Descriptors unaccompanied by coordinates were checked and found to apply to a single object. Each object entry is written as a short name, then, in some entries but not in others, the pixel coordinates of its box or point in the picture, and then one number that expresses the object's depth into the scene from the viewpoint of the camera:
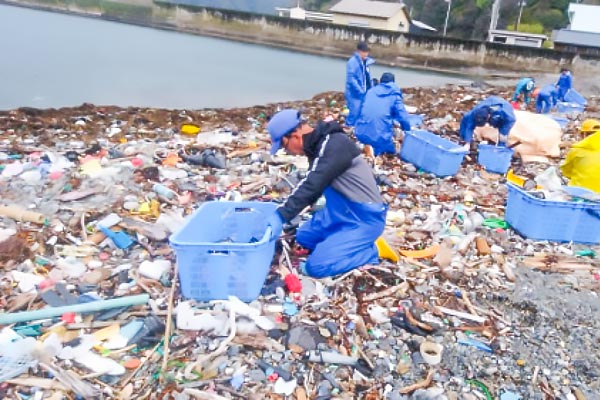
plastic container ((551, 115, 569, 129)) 10.23
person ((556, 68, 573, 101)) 12.98
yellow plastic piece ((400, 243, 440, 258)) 4.29
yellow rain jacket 5.41
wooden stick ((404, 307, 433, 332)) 3.24
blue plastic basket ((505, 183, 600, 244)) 4.60
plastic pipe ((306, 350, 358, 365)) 2.91
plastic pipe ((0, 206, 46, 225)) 4.56
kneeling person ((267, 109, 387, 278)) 3.32
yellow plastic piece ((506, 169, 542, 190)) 6.12
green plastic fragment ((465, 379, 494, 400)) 2.74
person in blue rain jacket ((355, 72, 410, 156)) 6.96
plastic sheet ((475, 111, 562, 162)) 7.78
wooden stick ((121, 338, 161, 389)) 2.69
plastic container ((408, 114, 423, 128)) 9.16
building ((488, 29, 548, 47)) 35.56
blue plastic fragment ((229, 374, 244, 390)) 2.69
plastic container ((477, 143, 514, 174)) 6.91
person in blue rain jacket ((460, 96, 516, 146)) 6.88
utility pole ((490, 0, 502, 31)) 35.08
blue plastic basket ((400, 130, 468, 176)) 6.51
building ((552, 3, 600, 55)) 29.36
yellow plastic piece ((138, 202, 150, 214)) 4.89
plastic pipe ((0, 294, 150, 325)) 3.04
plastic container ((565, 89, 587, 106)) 13.60
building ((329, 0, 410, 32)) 41.06
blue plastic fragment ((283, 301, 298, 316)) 3.29
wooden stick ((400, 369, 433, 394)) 2.75
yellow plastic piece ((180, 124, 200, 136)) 8.66
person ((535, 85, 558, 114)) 11.34
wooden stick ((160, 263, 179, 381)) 2.75
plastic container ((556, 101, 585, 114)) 12.38
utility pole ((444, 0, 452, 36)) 41.66
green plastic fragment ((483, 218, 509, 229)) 5.06
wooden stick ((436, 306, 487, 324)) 3.41
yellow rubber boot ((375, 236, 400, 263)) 4.04
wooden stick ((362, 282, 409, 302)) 3.54
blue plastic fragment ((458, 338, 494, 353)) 3.12
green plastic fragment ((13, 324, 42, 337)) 2.99
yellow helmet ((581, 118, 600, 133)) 9.33
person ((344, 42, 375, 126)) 8.66
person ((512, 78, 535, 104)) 11.80
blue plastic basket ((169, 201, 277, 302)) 3.07
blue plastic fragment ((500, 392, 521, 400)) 2.73
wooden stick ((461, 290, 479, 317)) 3.52
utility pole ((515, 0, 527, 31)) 41.34
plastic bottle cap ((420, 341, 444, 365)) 2.96
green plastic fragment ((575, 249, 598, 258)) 4.57
